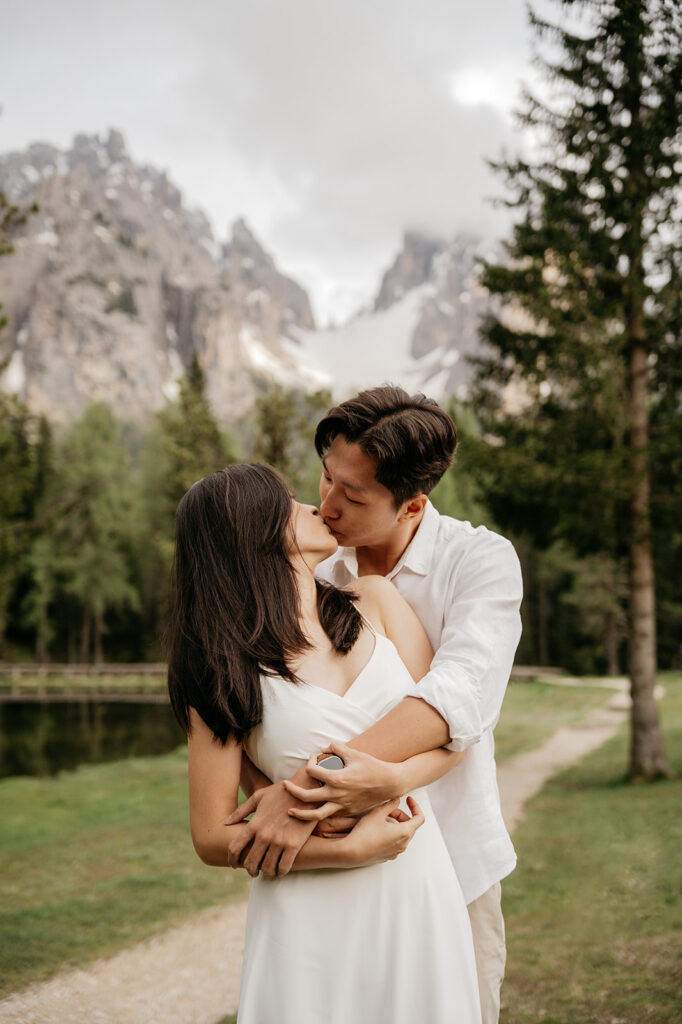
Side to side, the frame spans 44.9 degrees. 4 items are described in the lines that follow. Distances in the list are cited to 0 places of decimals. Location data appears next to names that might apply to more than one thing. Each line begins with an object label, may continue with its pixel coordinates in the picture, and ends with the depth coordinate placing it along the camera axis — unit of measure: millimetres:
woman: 1857
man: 1980
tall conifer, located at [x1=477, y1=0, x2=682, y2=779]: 10312
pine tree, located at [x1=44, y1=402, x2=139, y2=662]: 37938
